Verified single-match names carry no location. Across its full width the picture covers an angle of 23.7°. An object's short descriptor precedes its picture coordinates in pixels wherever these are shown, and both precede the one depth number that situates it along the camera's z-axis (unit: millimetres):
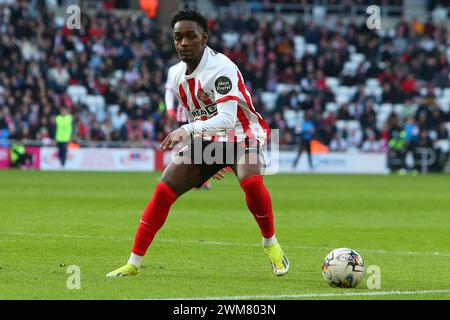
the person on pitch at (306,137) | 35959
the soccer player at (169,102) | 15370
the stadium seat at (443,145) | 39378
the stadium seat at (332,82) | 41750
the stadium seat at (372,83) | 42062
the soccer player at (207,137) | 9375
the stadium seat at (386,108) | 41281
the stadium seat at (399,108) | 41281
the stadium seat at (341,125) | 39272
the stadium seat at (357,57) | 43000
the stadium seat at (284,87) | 40531
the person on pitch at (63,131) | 31688
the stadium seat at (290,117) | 39425
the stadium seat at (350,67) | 41847
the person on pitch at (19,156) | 33781
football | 8914
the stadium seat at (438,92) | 42012
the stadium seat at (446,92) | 42281
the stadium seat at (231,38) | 41812
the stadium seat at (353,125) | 39862
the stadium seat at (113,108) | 37438
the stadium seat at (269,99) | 40125
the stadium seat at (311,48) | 42688
